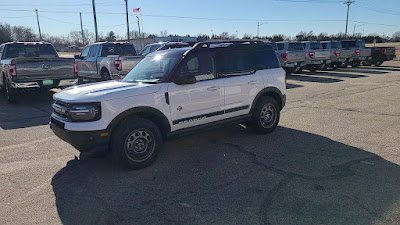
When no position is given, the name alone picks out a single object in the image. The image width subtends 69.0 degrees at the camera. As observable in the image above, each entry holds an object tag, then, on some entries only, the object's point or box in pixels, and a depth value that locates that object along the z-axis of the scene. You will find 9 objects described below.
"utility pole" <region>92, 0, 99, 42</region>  26.50
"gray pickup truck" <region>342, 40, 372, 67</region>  22.59
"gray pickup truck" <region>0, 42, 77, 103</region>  9.22
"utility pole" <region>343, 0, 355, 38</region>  61.94
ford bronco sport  4.20
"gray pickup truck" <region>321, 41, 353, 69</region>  21.25
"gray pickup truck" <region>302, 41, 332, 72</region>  18.95
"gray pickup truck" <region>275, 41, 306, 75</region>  17.03
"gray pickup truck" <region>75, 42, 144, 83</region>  10.74
